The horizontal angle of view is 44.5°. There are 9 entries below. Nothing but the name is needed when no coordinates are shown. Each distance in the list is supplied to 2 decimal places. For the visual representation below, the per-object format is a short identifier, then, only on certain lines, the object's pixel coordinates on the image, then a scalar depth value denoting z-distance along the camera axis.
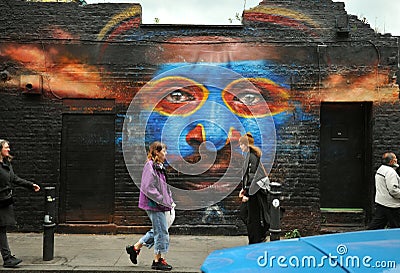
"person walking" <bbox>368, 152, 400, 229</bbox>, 7.98
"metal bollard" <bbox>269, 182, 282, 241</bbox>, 7.03
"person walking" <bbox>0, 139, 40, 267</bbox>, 6.90
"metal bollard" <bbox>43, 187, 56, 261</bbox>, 7.27
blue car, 2.28
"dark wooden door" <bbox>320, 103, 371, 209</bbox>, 9.73
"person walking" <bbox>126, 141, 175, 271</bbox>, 6.77
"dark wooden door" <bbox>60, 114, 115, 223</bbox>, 9.57
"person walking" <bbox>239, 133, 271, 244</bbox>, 7.29
